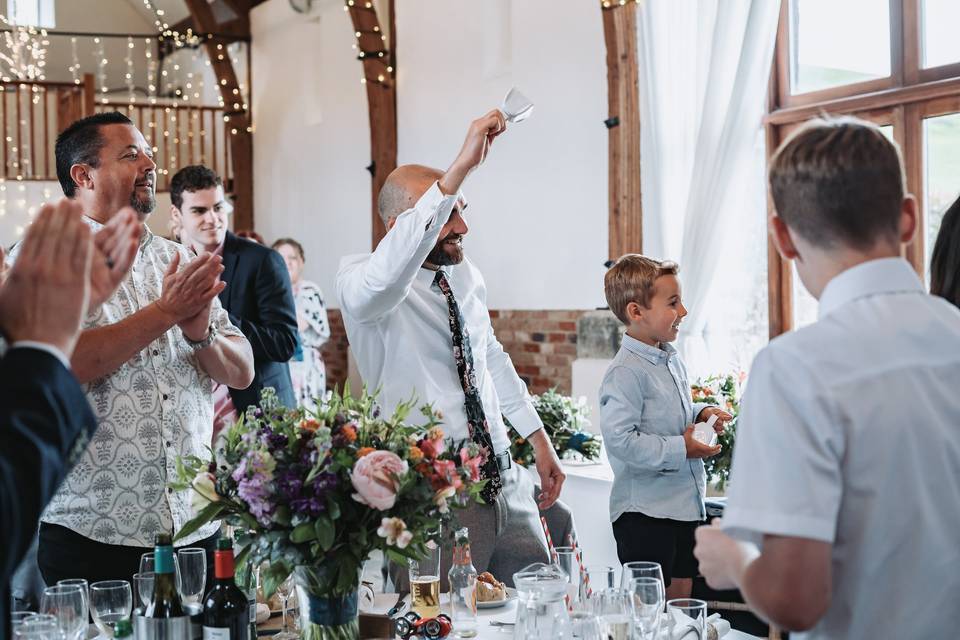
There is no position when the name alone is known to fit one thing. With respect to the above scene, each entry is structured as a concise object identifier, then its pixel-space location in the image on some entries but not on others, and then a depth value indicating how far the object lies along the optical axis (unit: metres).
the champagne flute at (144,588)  2.00
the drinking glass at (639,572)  1.97
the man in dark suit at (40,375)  1.05
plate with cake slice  2.34
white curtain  5.24
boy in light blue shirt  3.25
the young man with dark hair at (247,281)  3.88
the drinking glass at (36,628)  1.83
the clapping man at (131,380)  2.31
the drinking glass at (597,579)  2.10
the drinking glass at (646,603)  1.94
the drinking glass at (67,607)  1.92
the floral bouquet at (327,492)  1.78
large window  4.68
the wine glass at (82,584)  1.98
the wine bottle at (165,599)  1.91
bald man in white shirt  2.78
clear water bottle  2.22
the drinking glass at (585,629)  1.85
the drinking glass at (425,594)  2.17
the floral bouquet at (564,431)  4.77
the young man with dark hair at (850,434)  1.28
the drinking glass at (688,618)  1.89
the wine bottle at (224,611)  1.84
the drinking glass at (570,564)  2.19
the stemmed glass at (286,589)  2.22
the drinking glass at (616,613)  1.92
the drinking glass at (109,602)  2.05
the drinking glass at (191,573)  2.02
